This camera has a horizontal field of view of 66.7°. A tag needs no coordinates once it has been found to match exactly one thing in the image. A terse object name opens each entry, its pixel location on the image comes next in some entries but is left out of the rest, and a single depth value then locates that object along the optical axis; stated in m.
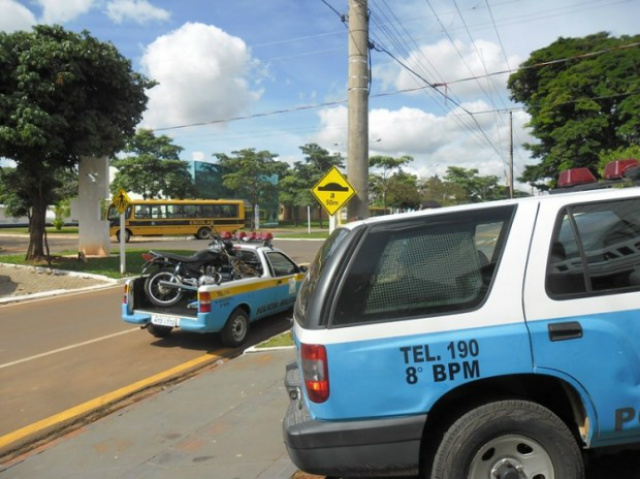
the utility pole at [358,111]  8.23
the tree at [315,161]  60.66
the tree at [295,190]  57.56
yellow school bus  33.88
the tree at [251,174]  53.53
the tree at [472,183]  81.12
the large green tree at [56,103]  13.84
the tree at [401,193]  51.56
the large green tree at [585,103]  28.34
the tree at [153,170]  45.62
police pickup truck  6.68
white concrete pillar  18.56
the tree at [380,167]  51.78
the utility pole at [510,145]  35.81
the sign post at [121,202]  14.46
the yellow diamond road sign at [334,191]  7.98
